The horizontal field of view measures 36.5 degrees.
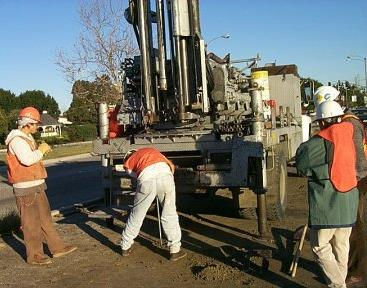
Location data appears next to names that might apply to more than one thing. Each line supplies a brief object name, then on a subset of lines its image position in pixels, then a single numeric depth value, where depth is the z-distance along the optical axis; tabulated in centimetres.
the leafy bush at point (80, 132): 6169
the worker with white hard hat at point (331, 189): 481
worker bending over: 674
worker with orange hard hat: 691
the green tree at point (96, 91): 2491
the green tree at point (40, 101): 11656
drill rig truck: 788
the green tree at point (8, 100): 10972
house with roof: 7400
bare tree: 2531
